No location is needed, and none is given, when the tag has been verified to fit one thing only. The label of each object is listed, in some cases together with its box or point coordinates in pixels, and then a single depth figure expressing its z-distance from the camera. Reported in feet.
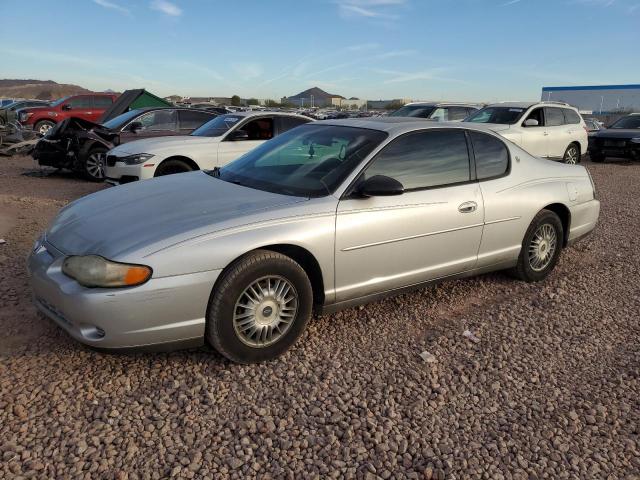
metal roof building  188.96
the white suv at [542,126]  38.73
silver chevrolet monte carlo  9.28
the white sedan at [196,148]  25.81
